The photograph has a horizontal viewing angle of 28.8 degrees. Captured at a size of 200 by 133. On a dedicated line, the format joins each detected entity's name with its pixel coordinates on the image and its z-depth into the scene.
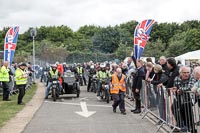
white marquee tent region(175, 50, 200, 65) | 37.60
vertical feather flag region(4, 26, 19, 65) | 22.22
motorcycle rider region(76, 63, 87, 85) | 28.12
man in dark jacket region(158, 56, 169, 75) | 12.55
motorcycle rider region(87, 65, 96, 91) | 23.90
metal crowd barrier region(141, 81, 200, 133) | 8.59
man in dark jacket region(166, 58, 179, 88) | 10.17
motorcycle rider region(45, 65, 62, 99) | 19.27
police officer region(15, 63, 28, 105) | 17.19
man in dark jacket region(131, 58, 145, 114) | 13.91
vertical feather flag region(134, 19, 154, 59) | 17.53
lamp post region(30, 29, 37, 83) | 32.06
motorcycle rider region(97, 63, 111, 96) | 19.33
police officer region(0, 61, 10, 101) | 19.06
